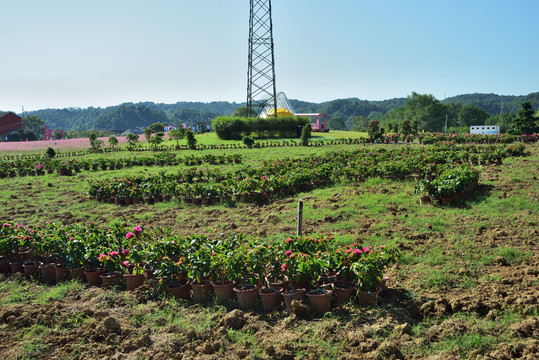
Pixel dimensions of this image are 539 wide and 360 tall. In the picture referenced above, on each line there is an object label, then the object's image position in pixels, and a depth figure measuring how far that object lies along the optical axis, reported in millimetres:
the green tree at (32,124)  88188
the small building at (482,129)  56931
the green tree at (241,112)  66225
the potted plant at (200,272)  5172
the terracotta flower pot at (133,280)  5722
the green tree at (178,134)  45688
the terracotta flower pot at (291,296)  4829
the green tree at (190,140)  33438
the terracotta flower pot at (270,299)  4906
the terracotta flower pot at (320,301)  4707
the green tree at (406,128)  39544
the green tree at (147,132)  47812
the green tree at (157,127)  73462
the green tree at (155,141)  33844
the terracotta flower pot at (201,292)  5242
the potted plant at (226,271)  5043
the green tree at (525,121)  34438
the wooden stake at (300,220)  6596
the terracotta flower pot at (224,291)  5164
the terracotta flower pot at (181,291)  5363
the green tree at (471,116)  92562
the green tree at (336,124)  138375
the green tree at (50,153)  30375
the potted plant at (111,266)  5789
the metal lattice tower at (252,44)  46250
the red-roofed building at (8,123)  75625
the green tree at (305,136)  34594
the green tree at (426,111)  90562
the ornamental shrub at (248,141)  33438
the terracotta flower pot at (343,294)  4848
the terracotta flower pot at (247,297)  4980
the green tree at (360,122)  100119
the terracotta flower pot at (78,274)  6156
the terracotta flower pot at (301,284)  5074
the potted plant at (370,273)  4727
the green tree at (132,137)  39412
